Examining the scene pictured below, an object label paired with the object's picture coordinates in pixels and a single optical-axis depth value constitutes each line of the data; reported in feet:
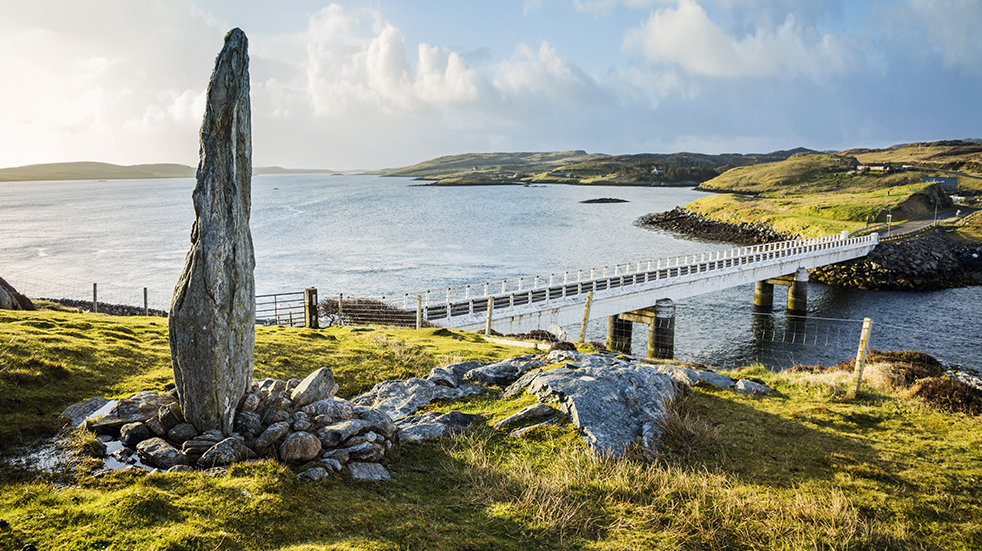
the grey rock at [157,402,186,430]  26.35
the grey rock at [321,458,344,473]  25.14
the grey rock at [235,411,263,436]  26.91
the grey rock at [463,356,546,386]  42.09
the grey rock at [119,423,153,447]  25.22
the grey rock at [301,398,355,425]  28.32
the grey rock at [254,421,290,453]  25.44
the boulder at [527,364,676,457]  30.58
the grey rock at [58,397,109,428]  26.86
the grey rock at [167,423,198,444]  25.73
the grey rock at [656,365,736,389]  43.67
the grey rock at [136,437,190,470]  23.82
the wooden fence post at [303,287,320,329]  70.18
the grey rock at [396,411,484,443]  31.09
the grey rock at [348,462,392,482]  25.48
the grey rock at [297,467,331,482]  23.88
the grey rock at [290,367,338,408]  30.01
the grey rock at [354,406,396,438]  28.94
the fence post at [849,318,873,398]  40.95
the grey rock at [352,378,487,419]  36.81
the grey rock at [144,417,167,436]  25.94
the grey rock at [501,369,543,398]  38.52
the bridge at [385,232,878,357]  96.17
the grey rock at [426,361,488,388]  41.32
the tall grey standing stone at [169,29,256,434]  26.09
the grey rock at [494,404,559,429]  33.55
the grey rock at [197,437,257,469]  23.95
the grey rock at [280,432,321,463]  25.09
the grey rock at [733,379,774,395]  42.80
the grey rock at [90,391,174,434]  26.17
